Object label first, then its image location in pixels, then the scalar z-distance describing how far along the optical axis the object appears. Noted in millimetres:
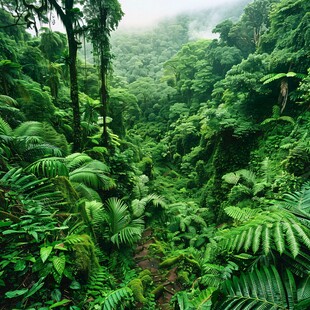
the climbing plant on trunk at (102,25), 6812
